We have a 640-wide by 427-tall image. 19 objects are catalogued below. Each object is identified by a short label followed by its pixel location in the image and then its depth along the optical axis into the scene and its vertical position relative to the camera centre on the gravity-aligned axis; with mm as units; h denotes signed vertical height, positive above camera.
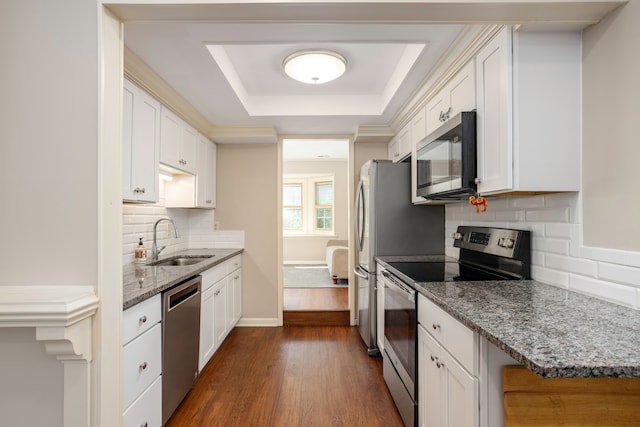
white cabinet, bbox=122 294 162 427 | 1441 -746
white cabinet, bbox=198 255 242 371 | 2451 -821
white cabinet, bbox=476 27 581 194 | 1389 +464
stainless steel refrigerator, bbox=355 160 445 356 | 2789 -65
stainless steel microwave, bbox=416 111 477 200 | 1668 +327
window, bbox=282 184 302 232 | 7492 +200
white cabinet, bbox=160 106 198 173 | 2437 +605
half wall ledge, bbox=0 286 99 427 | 933 -333
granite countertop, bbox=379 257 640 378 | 760 -350
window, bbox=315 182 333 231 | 7406 +176
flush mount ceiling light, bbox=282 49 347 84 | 2201 +1092
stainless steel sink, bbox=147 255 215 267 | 2745 -423
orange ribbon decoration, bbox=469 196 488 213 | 1675 +74
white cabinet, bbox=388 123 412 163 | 2863 +692
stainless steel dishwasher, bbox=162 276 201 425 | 1801 -797
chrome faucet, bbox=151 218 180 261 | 2727 -302
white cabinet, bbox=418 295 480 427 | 1096 -635
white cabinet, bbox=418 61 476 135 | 1728 +720
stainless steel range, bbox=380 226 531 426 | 1693 -357
